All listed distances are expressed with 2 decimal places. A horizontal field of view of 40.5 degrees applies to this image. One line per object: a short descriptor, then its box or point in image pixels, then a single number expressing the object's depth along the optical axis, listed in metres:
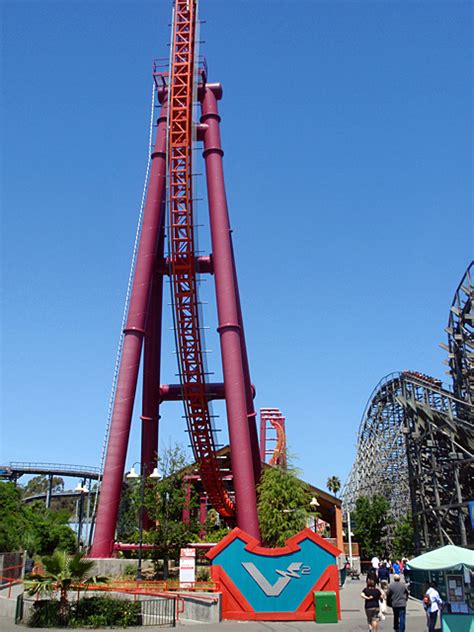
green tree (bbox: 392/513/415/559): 57.19
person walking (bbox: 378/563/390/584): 24.88
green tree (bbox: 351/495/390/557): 56.97
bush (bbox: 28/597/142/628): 16.17
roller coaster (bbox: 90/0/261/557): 26.89
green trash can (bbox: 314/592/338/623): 17.80
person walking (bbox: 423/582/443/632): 13.97
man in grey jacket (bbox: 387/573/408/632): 14.09
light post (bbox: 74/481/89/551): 26.29
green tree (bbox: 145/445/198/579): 27.23
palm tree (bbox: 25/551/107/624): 16.31
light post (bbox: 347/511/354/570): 45.25
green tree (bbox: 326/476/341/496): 79.56
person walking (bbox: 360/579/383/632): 13.95
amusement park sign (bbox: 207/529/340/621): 18.39
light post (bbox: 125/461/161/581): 21.79
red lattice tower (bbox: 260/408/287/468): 59.71
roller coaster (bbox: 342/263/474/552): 33.94
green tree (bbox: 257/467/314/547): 34.50
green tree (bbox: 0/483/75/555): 45.12
